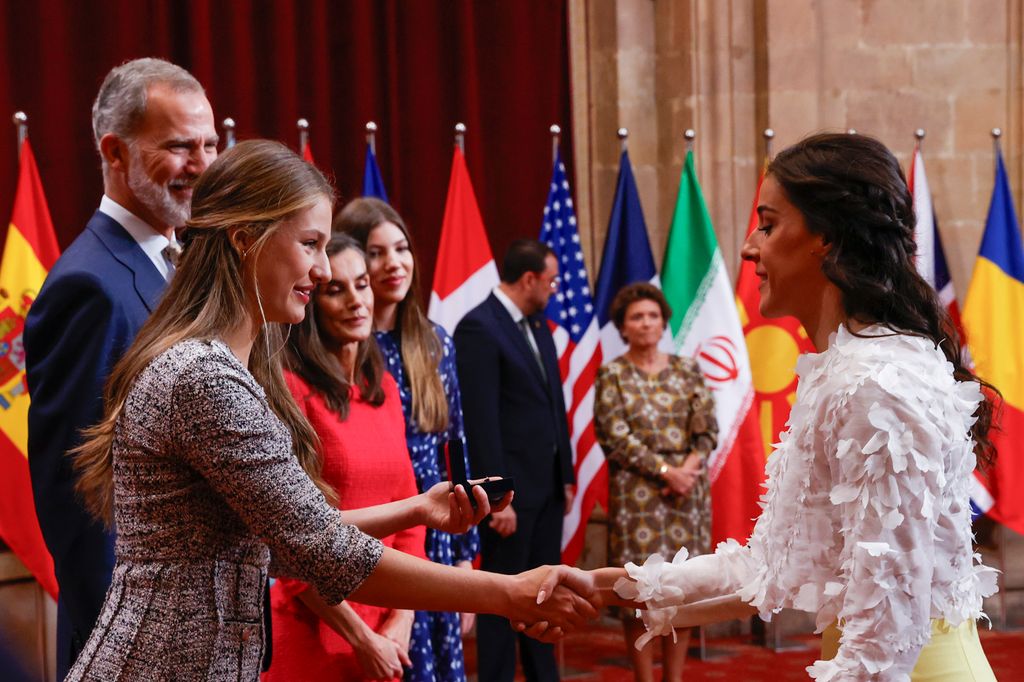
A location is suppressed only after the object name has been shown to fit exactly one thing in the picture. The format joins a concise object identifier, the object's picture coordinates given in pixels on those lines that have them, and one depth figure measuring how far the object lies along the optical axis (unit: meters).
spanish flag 4.64
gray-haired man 2.14
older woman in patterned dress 5.14
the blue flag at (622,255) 5.69
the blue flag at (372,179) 5.37
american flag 5.53
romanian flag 5.67
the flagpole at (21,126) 4.68
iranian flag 5.46
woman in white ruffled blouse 1.66
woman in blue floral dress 3.42
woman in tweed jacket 1.64
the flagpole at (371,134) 5.36
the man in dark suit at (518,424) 4.88
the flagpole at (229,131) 4.84
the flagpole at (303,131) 5.15
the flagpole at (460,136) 5.45
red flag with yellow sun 5.64
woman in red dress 2.62
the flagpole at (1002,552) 5.96
